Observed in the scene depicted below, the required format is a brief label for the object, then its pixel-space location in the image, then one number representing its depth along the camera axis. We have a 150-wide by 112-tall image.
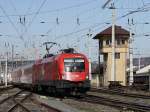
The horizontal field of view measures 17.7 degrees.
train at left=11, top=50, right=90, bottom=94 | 31.61
